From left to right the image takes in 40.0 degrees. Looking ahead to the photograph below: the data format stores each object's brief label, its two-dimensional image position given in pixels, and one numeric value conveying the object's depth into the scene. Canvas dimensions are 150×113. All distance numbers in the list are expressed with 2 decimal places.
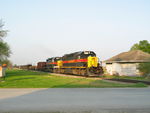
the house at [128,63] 39.62
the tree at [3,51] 43.00
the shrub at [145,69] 31.83
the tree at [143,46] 75.56
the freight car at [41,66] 69.32
